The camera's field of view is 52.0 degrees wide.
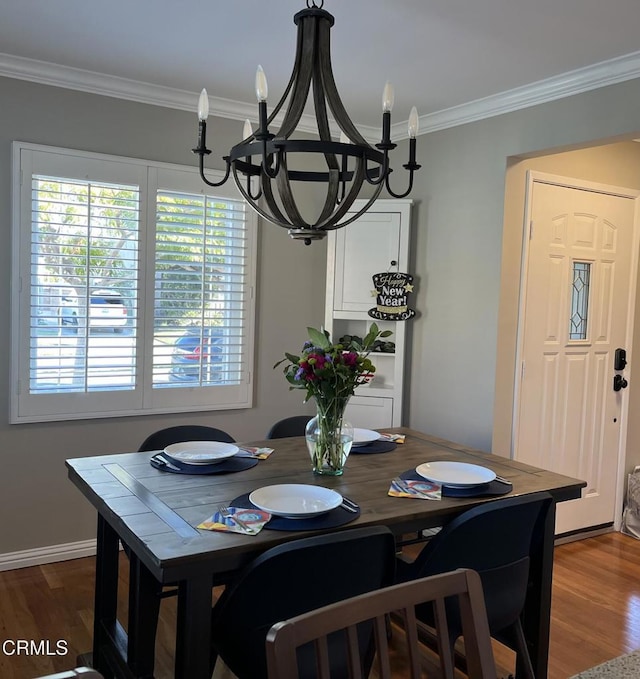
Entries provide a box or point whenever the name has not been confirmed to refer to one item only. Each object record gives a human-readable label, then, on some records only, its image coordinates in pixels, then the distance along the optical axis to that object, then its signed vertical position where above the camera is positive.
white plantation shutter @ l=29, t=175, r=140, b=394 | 3.41 +0.14
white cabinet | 4.11 +0.25
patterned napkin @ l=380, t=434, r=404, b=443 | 3.00 -0.57
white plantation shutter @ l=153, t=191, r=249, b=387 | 3.77 +0.13
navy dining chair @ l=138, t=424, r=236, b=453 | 2.84 -0.58
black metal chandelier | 1.99 +0.55
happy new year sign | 4.10 +0.12
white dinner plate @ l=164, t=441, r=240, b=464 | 2.45 -0.57
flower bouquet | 2.34 -0.26
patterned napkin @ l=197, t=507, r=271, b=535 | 1.88 -0.63
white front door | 3.87 -0.09
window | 3.40 +0.08
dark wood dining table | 1.77 -0.64
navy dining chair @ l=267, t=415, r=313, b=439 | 3.19 -0.58
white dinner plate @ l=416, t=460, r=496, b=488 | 2.33 -0.58
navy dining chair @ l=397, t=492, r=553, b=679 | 2.03 -0.75
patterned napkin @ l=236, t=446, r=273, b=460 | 2.65 -0.59
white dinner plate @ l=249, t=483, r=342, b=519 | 1.96 -0.60
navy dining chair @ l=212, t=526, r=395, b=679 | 1.73 -0.74
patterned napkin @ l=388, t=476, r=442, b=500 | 2.22 -0.60
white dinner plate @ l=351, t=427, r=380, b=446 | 2.85 -0.55
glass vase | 2.39 -0.47
